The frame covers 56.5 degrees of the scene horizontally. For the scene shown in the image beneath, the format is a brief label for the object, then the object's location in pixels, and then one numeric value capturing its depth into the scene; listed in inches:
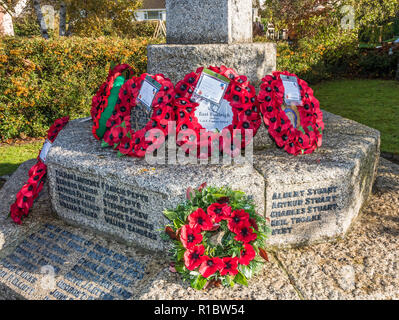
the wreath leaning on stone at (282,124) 116.6
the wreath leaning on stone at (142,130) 112.3
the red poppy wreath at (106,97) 127.2
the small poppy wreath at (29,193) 118.0
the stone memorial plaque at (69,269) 91.4
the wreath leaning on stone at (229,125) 113.7
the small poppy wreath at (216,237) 84.9
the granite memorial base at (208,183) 98.0
